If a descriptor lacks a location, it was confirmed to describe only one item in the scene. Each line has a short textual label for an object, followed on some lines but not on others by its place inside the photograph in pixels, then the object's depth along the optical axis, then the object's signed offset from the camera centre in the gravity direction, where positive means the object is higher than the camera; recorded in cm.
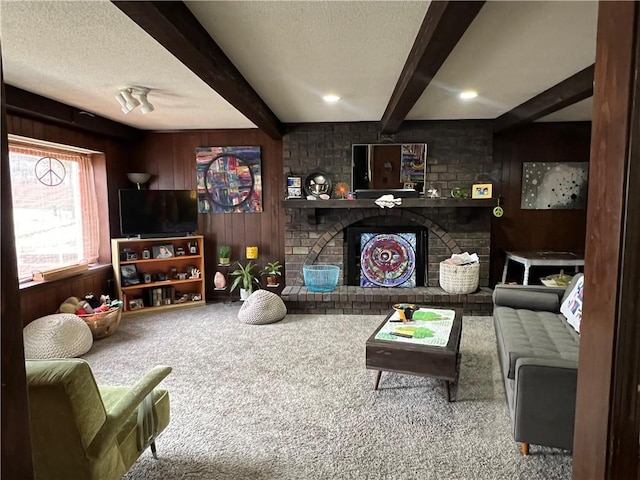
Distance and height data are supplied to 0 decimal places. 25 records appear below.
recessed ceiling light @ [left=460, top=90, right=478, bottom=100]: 329 +98
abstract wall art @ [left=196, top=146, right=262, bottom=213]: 490 +37
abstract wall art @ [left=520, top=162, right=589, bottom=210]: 464 +26
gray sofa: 185 -87
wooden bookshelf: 452 -82
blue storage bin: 462 -86
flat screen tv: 448 -5
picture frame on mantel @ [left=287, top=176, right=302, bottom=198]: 471 +26
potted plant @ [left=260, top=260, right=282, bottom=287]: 491 -83
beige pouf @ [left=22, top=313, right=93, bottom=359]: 316 -108
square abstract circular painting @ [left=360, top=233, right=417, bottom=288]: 475 -63
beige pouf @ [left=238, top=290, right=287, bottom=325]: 413 -110
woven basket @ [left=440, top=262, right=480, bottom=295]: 437 -81
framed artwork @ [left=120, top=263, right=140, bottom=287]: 452 -79
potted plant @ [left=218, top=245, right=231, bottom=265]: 494 -60
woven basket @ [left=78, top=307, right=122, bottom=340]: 366 -110
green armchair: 130 -81
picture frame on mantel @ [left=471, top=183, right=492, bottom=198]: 444 +19
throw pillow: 269 -73
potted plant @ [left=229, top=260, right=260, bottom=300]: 480 -89
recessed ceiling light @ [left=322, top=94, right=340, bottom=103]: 337 +98
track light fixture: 304 +88
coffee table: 244 -98
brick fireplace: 451 -13
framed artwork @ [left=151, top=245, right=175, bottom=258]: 472 -53
